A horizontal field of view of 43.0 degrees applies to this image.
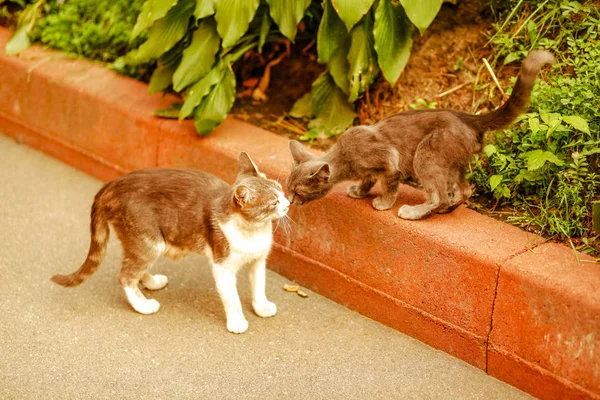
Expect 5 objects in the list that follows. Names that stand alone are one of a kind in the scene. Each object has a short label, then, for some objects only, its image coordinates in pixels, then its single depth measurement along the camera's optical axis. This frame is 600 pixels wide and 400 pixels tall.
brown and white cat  3.98
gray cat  3.94
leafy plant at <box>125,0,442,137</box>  4.71
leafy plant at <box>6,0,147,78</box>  6.18
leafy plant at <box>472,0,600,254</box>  3.90
